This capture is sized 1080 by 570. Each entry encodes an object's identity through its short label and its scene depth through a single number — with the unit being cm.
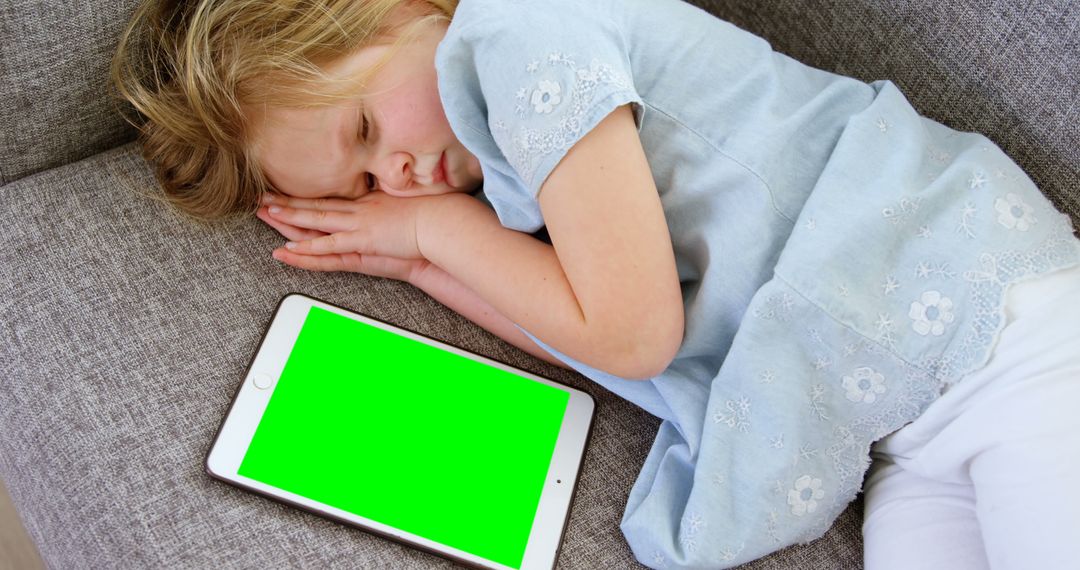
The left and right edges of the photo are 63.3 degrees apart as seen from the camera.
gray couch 81
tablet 82
